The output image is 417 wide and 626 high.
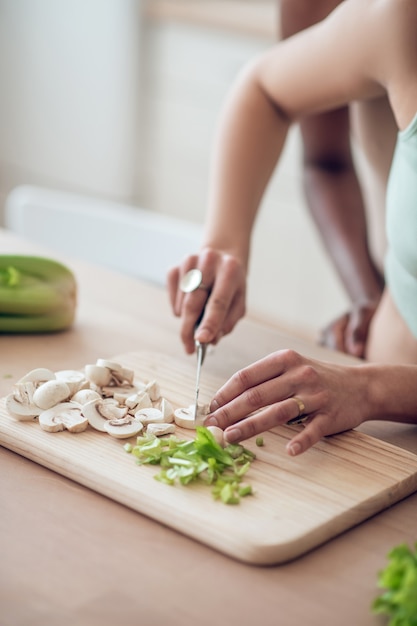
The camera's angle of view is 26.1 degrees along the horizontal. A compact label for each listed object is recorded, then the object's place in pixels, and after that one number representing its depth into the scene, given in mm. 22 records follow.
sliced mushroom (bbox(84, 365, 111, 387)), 1223
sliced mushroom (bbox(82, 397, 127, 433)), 1104
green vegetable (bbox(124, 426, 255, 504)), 982
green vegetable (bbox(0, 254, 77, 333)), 1495
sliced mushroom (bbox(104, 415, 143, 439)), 1082
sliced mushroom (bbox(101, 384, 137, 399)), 1197
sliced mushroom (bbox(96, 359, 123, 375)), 1236
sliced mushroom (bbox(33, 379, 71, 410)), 1135
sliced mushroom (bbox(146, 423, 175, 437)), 1096
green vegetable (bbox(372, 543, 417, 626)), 743
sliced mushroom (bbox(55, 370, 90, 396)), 1177
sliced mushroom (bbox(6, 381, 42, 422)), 1125
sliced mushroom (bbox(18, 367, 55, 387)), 1185
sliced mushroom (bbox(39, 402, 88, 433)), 1094
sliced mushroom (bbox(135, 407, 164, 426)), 1122
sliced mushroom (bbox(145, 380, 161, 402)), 1203
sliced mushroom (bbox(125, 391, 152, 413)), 1157
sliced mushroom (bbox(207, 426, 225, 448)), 1061
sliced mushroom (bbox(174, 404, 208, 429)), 1118
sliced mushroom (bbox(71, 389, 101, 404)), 1150
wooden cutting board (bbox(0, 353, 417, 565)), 912
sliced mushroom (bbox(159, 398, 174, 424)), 1132
